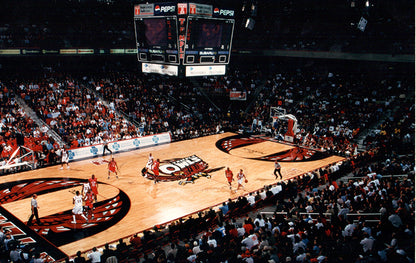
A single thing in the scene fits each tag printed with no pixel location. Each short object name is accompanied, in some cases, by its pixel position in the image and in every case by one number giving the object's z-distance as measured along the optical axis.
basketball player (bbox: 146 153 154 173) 19.63
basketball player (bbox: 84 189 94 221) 15.16
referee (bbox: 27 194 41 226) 14.15
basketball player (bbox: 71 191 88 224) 14.29
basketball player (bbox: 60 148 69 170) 21.34
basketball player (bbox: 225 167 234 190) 18.45
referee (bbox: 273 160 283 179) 19.70
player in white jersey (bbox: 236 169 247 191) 18.41
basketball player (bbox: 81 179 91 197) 15.15
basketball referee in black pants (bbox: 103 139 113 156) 24.55
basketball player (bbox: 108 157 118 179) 19.61
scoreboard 21.89
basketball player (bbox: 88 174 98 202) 15.99
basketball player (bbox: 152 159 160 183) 19.31
